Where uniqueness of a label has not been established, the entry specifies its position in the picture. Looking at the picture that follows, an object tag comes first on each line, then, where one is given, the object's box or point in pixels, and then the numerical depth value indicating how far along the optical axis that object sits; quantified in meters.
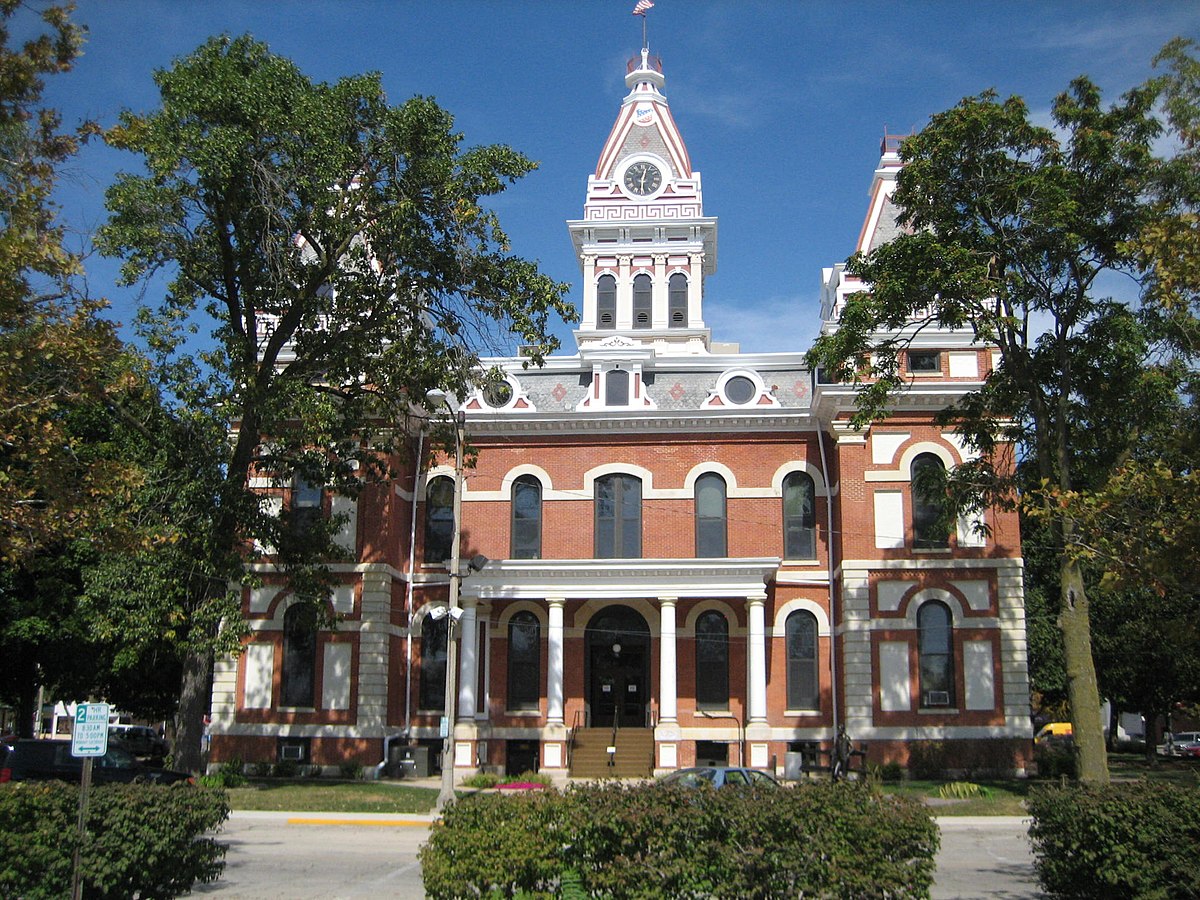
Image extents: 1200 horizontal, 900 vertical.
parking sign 11.15
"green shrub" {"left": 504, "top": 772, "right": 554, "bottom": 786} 25.00
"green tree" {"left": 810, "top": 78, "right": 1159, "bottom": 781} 23.56
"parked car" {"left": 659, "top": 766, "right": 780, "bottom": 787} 19.12
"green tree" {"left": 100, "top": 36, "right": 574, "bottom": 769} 24.06
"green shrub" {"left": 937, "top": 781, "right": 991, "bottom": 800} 26.73
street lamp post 23.69
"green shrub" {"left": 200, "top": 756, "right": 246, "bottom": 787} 27.60
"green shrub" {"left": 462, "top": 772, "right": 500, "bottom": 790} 28.12
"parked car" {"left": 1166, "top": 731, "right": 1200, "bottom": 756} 47.50
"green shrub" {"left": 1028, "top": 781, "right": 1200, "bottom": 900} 10.57
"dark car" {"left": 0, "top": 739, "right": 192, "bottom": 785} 20.86
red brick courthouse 31.06
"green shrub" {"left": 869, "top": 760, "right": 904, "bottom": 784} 29.27
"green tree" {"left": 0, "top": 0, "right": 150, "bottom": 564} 13.55
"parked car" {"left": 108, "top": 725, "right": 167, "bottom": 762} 40.62
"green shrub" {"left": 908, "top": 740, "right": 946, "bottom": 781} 29.89
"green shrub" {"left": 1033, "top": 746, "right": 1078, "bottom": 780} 30.01
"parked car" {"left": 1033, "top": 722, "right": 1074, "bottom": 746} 51.53
